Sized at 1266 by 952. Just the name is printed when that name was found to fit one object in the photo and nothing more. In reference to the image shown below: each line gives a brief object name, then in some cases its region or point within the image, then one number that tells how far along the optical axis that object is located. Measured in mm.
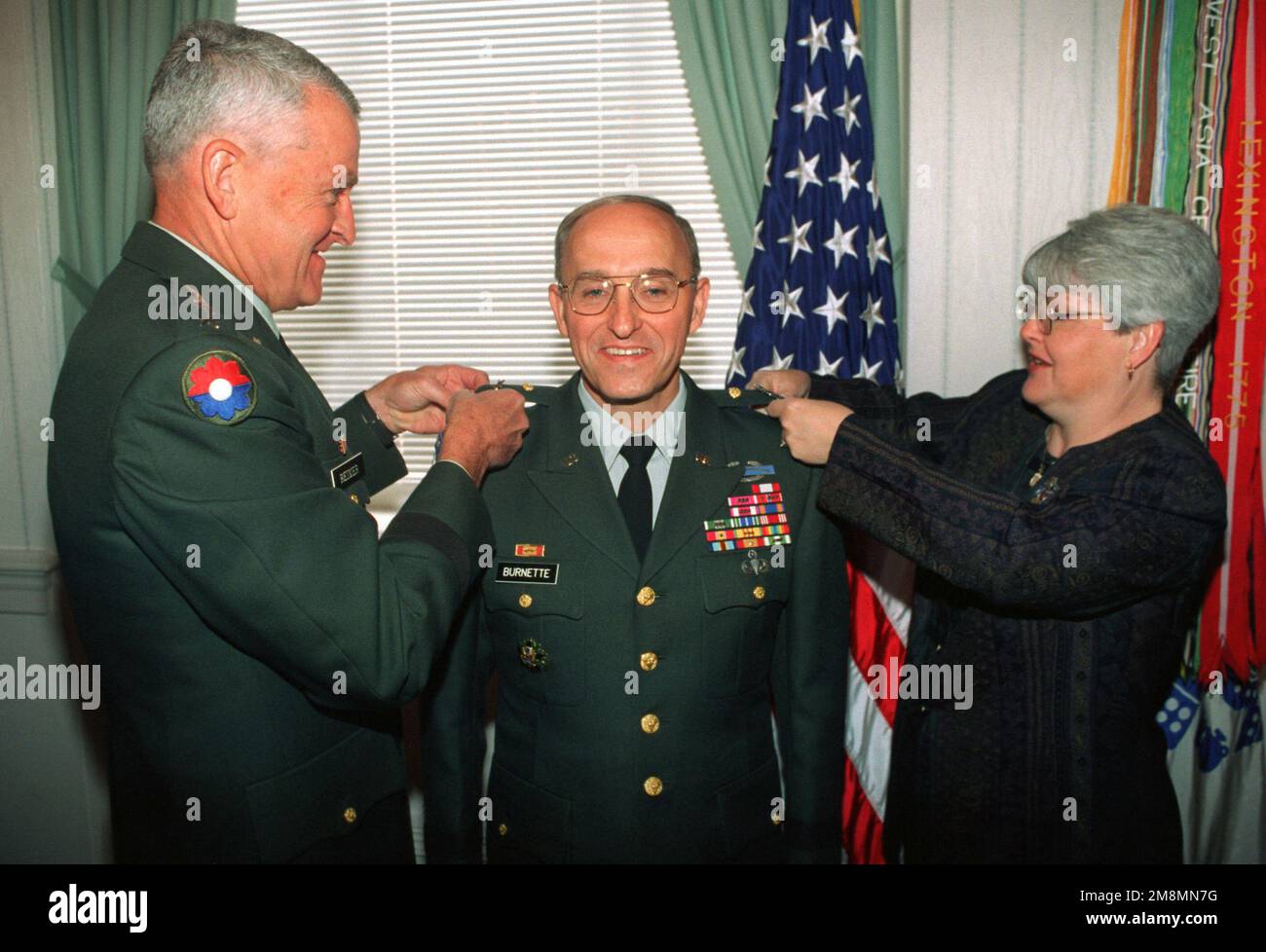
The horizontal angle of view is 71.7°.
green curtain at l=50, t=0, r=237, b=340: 3389
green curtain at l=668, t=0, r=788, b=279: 3156
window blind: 3406
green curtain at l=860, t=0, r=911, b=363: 3094
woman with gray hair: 1943
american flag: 3004
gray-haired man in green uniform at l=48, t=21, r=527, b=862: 1385
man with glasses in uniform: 1915
